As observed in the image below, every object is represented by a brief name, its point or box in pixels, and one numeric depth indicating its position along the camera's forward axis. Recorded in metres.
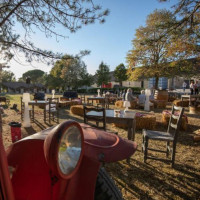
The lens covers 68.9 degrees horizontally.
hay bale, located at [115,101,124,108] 11.37
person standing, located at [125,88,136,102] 8.47
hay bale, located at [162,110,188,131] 5.61
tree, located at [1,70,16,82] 70.15
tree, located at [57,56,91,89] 35.47
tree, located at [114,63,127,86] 40.22
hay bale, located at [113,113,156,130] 5.69
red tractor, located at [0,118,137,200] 0.81
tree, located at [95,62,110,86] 40.72
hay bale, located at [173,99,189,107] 11.64
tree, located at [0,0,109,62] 3.76
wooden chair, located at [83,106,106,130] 3.09
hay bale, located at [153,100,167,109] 11.26
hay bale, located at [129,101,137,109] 10.74
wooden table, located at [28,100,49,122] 7.01
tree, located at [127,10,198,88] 16.90
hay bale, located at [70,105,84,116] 8.70
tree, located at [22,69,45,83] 77.81
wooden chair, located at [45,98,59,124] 7.13
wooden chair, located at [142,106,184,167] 3.00
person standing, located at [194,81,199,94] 14.51
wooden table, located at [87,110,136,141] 3.56
